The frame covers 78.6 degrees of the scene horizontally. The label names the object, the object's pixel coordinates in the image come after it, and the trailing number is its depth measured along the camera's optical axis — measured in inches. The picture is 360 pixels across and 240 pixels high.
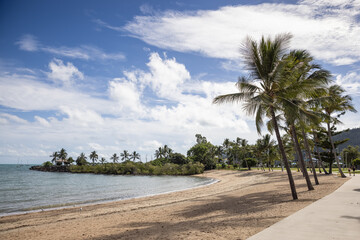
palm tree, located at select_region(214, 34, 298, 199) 426.9
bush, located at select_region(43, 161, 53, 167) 4996.1
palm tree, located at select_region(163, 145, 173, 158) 3698.3
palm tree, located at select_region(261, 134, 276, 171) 1979.6
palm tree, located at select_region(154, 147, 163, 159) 3714.1
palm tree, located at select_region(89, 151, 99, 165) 4739.7
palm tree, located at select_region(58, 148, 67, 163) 4736.7
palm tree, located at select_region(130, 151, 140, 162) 4495.6
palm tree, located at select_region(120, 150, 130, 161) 4439.0
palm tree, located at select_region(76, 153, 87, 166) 4242.9
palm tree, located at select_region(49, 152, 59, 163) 4744.1
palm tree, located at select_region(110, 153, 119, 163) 4736.7
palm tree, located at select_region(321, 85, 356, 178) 753.8
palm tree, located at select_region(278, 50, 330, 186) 417.7
